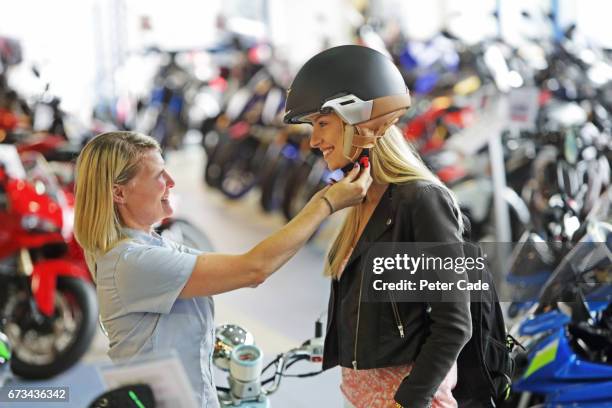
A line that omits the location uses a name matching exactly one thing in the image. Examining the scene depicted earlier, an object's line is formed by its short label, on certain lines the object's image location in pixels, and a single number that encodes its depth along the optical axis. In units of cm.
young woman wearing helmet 458
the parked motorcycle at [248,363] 511
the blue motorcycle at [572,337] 566
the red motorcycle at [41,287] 729
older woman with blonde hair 464
